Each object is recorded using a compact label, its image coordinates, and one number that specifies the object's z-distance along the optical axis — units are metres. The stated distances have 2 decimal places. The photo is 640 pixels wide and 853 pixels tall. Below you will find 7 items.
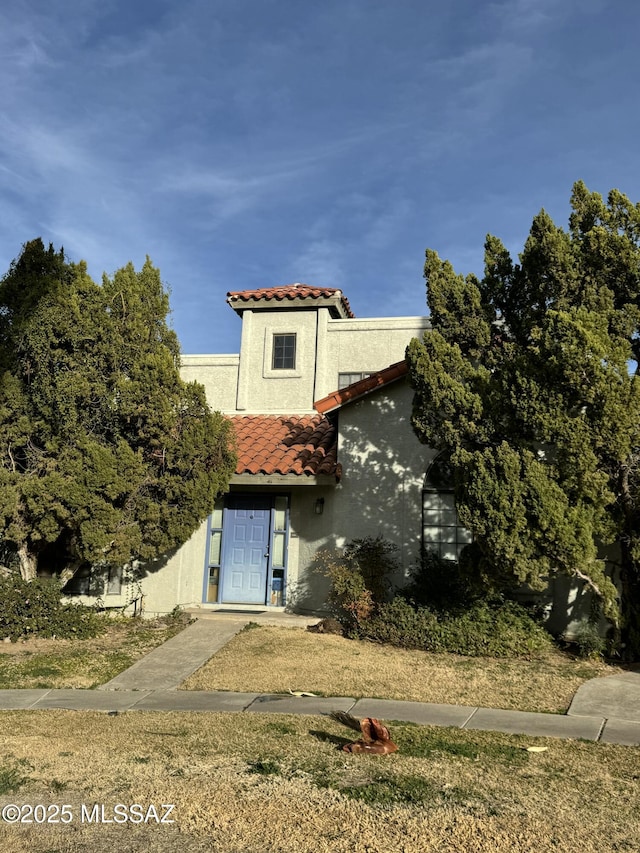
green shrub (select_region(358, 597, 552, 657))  9.97
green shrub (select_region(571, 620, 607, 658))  9.73
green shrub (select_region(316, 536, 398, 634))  11.12
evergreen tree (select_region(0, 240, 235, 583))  10.78
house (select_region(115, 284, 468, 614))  12.36
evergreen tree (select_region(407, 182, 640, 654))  8.91
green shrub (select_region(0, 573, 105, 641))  10.75
